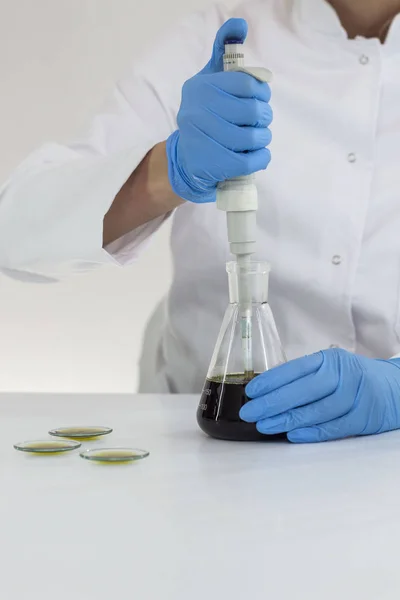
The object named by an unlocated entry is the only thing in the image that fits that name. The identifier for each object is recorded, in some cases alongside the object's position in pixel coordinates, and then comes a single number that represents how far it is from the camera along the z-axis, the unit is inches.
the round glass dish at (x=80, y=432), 39.0
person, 54.1
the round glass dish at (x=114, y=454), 33.1
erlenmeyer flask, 37.1
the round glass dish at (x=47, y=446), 35.0
